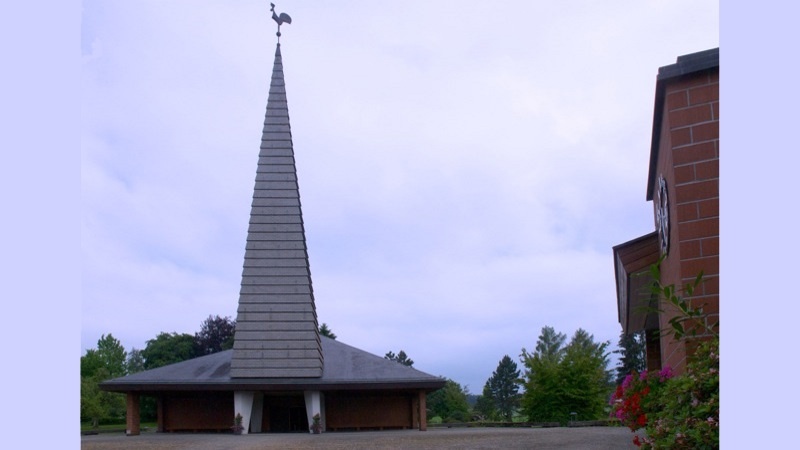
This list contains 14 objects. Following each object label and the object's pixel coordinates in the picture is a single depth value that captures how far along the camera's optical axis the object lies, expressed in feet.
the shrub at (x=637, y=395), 19.61
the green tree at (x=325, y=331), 159.37
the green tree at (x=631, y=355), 212.02
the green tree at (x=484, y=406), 165.78
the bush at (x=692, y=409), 11.27
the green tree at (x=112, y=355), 162.50
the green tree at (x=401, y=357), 219.00
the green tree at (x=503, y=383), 215.72
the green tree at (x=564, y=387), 84.02
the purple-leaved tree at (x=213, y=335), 144.05
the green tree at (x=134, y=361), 211.00
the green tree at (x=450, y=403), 135.44
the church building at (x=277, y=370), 73.20
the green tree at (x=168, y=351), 142.10
